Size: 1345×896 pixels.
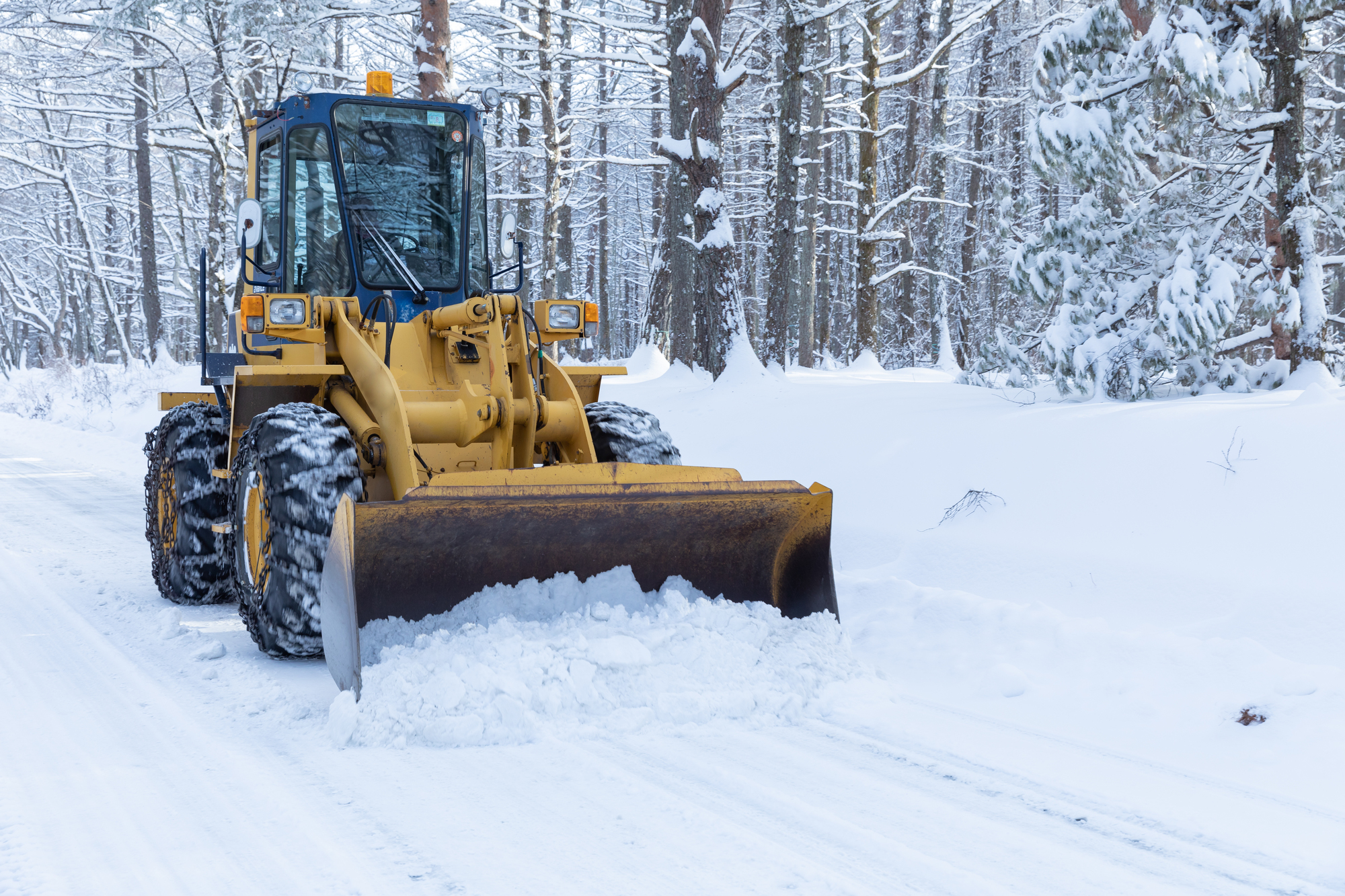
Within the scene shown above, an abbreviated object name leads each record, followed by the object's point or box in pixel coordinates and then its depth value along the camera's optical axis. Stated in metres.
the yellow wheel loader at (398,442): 4.82
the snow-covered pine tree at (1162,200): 7.62
